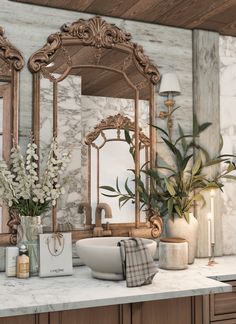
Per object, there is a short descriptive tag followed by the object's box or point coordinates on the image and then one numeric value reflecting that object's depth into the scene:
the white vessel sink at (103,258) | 2.19
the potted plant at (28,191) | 2.39
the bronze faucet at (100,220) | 2.70
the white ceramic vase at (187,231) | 2.75
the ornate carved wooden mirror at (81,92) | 2.64
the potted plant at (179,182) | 2.77
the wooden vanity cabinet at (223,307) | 2.35
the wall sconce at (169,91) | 2.92
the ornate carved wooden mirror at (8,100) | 2.52
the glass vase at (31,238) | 2.38
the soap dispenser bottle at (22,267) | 2.32
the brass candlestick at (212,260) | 2.72
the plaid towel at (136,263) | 2.18
